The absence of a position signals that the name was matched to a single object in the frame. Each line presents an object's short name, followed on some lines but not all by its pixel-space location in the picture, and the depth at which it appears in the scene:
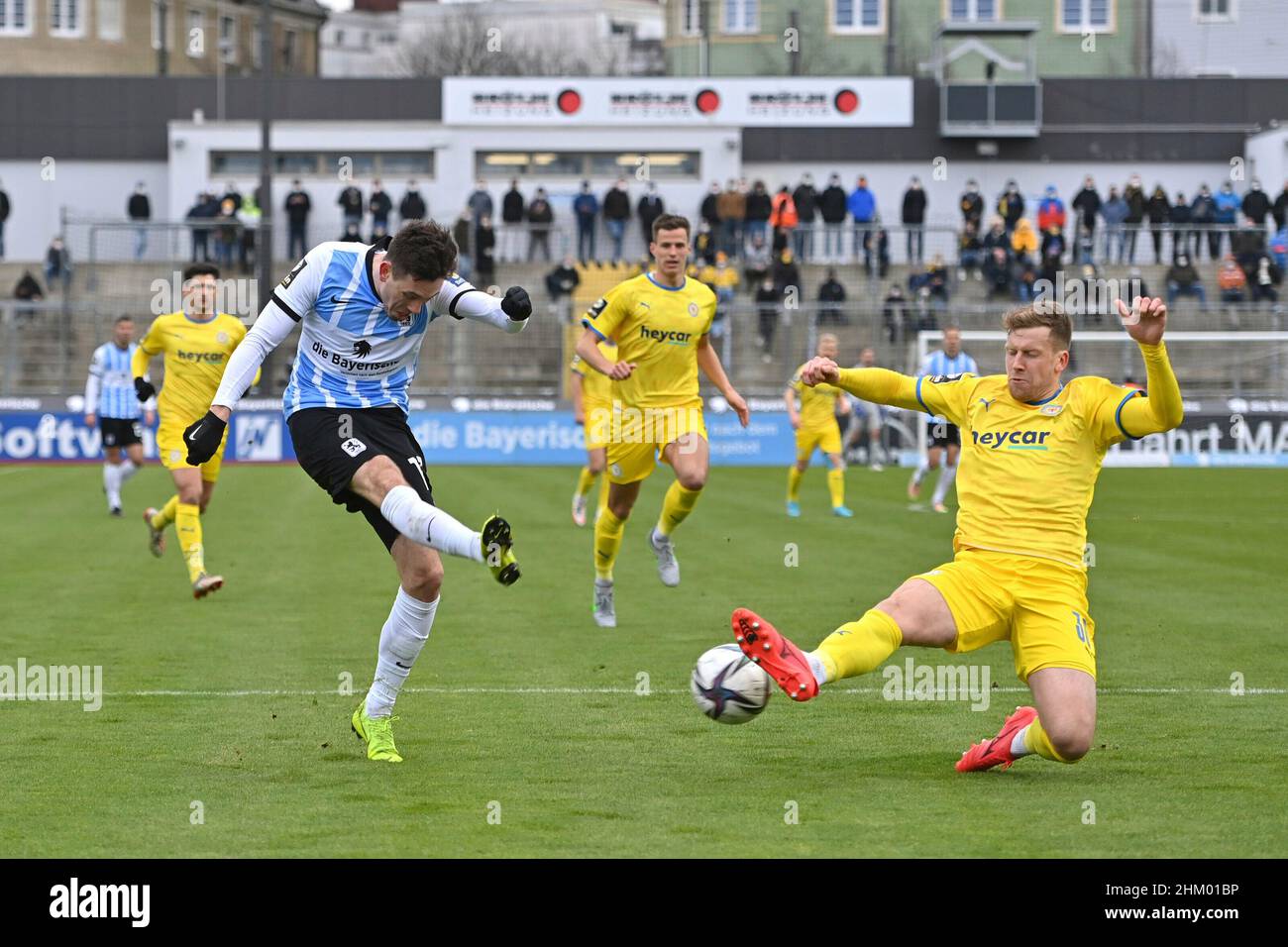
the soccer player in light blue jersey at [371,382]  7.67
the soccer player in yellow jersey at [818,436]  22.21
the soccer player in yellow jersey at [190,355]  14.44
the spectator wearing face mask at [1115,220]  40.75
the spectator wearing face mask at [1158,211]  40.69
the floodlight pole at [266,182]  36.53
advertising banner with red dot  47.91
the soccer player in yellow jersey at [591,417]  19.86
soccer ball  6.61
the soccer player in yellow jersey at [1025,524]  6.91
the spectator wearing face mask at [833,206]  41.44
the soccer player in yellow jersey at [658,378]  12.21
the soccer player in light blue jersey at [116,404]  22.00
